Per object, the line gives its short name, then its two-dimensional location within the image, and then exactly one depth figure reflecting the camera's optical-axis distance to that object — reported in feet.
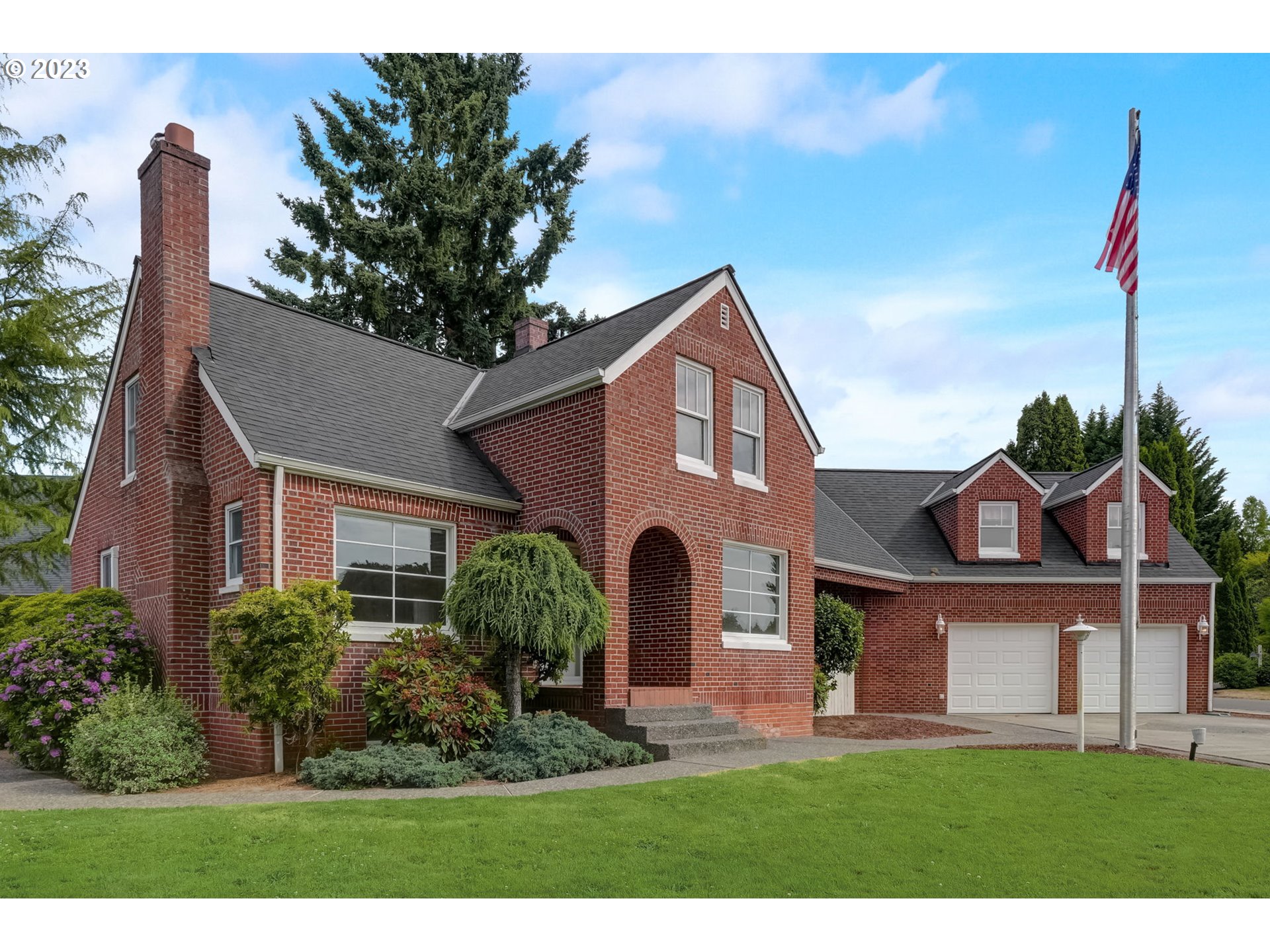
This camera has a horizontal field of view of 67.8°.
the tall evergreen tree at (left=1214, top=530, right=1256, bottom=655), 128.88
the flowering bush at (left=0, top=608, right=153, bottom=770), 40.34
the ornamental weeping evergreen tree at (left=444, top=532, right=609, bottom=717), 38.81
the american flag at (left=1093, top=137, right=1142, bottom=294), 48.47
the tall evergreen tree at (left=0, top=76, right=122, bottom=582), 73.61
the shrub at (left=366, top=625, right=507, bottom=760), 37.06
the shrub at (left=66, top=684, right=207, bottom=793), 35.35
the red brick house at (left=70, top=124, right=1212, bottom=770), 41.96
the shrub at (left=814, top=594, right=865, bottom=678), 66.44
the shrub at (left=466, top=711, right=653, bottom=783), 35.35
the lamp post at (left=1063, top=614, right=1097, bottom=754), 43.80
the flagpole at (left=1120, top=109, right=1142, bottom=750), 47.24
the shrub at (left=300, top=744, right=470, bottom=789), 33.24
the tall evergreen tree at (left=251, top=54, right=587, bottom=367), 101.45
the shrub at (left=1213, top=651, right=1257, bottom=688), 120.67
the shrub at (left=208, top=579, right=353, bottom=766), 35.24
